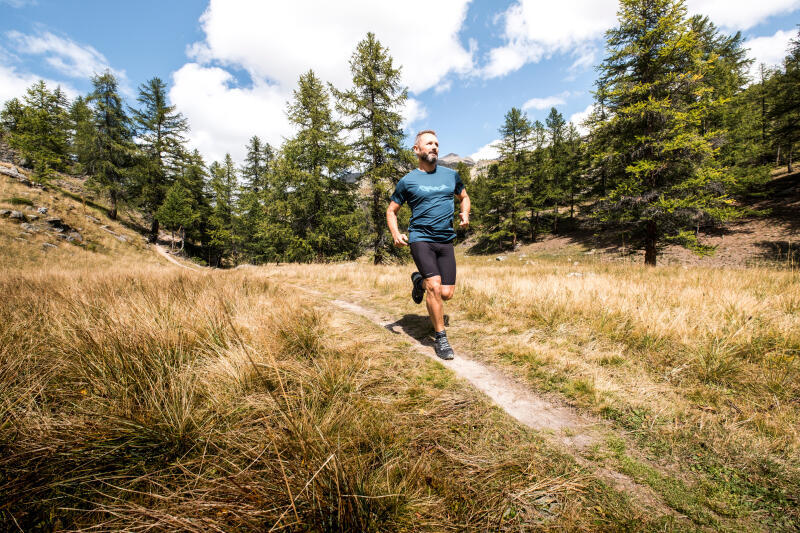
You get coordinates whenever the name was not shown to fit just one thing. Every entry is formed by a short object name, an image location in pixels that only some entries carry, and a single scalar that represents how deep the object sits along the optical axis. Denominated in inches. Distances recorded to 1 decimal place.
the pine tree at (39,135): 923.4
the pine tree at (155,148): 1035.9
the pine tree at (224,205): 1280.8
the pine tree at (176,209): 1067.3
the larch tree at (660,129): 418.6
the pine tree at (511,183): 1150.3
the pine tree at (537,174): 1245.1
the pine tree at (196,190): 1168.2
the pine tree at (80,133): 1064.8
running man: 133.4
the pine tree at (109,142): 996.6
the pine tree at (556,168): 1289.4
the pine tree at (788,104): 840.5
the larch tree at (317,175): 700.7
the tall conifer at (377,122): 573.9
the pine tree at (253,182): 1171.3
